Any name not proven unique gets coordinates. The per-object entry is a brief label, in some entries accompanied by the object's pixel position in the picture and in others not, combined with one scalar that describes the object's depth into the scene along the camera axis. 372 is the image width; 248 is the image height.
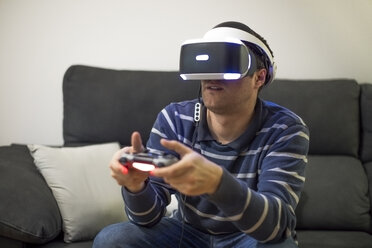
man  1.12
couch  1.85
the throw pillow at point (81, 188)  1.62
